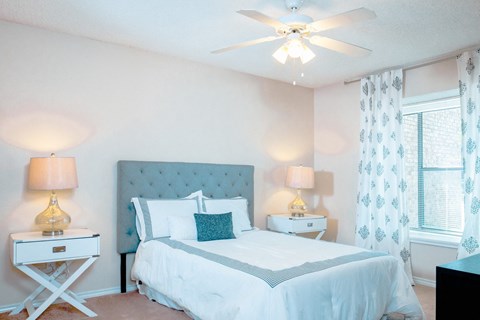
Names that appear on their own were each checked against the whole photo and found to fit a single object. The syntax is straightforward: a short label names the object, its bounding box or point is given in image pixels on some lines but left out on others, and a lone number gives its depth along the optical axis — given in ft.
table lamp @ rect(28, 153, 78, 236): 10.18
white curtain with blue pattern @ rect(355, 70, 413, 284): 14.35
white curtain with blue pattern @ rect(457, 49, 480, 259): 12.20
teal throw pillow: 11.81
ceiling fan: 7.75
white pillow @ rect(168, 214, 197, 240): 11.87
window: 13.93
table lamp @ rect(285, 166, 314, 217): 15.74
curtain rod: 12.92
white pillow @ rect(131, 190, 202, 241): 12.10
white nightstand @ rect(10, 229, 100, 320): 9.60
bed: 7.70
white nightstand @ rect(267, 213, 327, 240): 15.17
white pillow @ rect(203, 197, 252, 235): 13.32
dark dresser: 4.99
